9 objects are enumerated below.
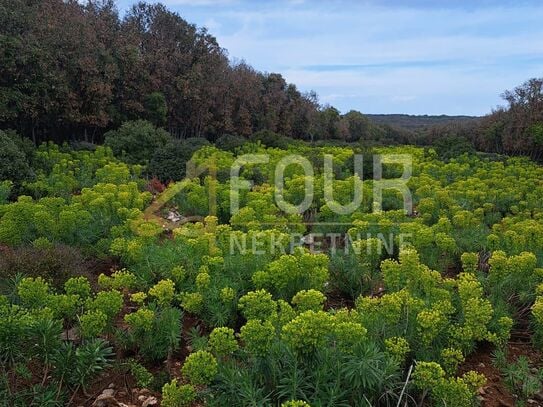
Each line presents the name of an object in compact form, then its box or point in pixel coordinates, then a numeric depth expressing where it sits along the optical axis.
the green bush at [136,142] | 17.61
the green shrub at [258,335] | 3.14
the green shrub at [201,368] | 3.04
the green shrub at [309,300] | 3.68
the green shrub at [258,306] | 3.58
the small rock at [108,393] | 3.84
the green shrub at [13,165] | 10.12
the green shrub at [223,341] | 3.24
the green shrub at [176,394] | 3.10
